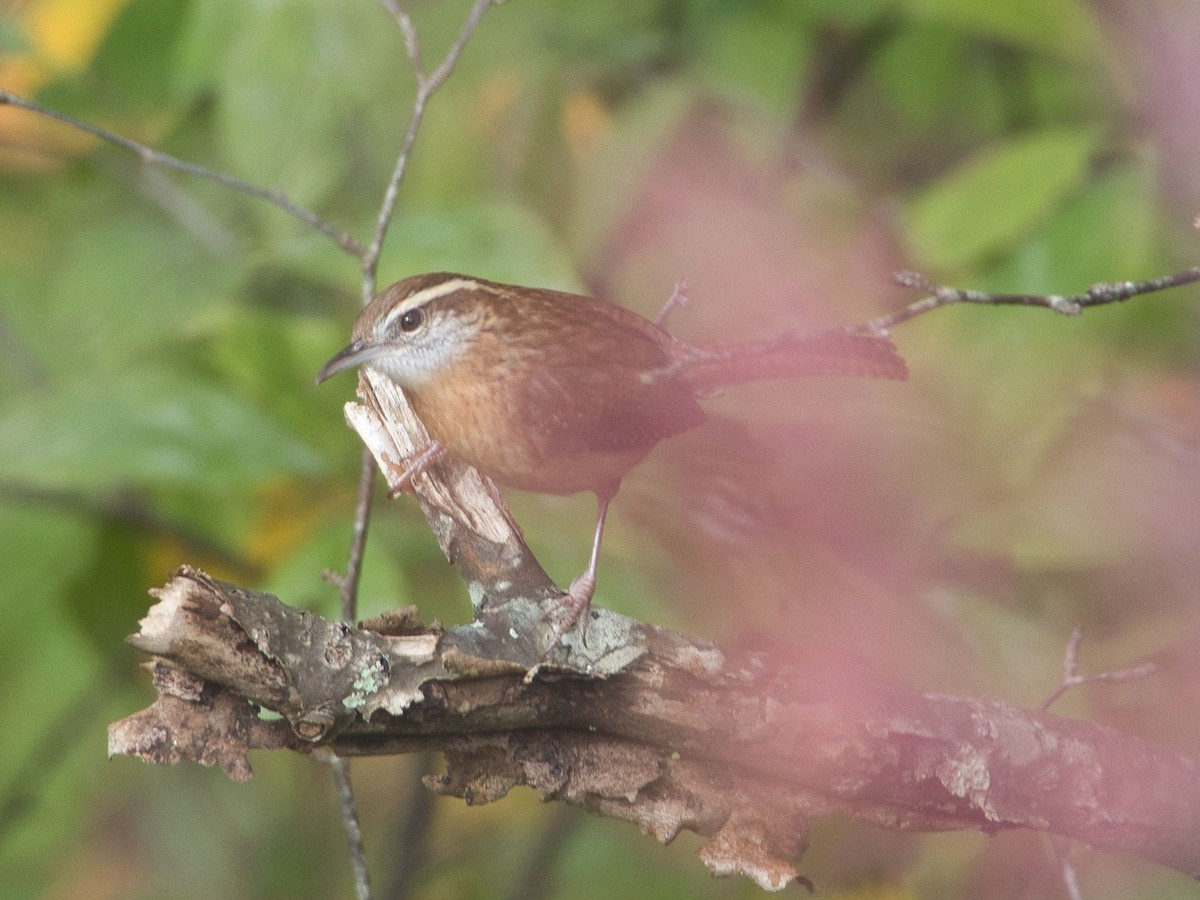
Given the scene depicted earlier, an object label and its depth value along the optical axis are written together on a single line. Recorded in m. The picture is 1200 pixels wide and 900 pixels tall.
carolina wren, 3.87
